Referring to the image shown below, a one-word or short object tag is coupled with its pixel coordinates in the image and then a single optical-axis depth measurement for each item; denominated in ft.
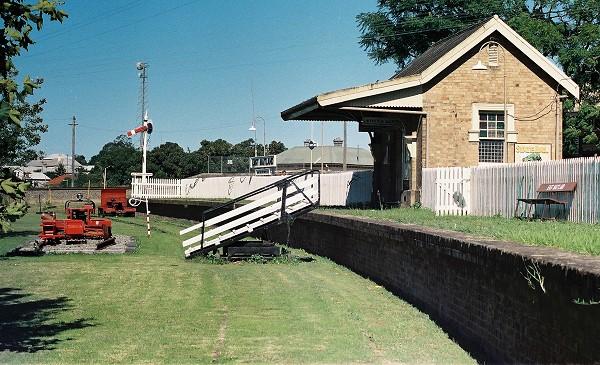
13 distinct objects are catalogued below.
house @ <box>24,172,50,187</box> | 503.12
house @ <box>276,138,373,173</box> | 341.62
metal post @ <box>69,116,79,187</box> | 382.63
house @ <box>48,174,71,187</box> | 428.31
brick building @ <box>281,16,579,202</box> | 86.89
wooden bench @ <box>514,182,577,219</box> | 54.65
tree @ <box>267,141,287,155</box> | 483.10
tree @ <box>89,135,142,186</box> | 374.63
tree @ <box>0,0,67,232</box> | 29.12
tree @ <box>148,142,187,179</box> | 378.22
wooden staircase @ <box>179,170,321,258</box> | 69.00
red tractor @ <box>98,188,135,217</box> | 167.43
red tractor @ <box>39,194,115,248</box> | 83.10
